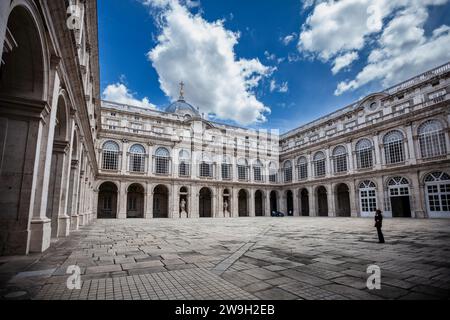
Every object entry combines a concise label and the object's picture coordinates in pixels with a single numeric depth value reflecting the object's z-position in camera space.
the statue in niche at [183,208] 32.94
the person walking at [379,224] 8.41
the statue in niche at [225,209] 37.07
